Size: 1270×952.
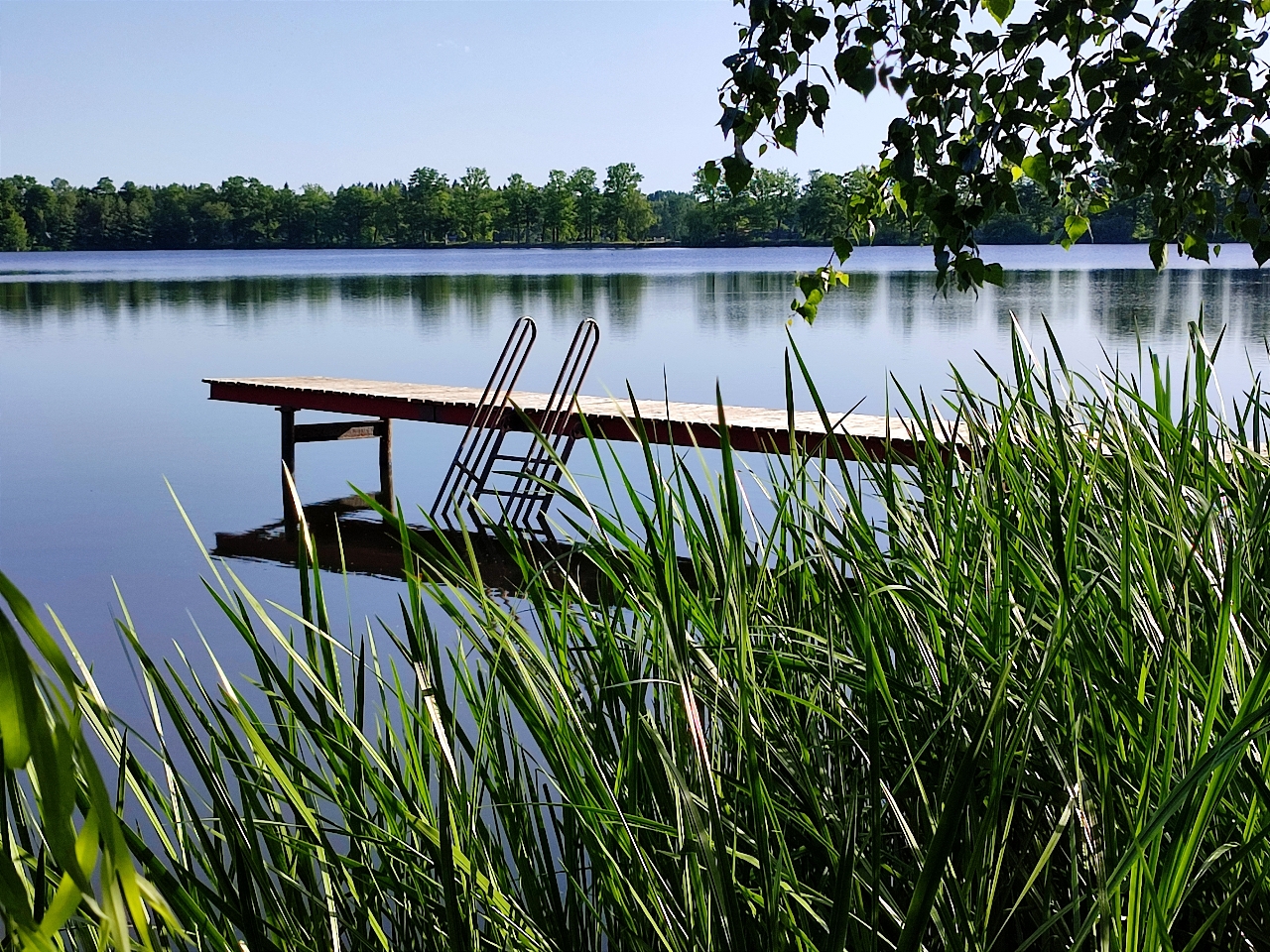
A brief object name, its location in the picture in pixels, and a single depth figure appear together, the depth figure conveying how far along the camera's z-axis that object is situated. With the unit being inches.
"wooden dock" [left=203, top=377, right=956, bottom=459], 378.3
